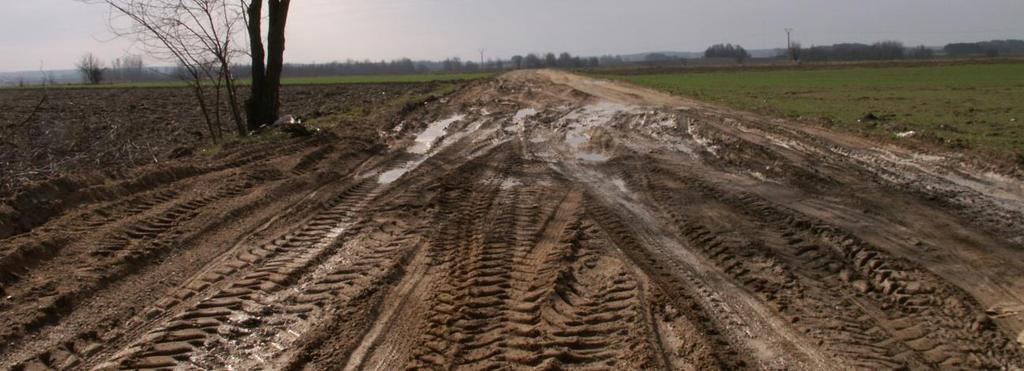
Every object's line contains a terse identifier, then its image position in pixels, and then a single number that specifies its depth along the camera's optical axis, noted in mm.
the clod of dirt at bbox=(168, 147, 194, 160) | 12166
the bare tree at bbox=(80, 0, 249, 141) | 15920
